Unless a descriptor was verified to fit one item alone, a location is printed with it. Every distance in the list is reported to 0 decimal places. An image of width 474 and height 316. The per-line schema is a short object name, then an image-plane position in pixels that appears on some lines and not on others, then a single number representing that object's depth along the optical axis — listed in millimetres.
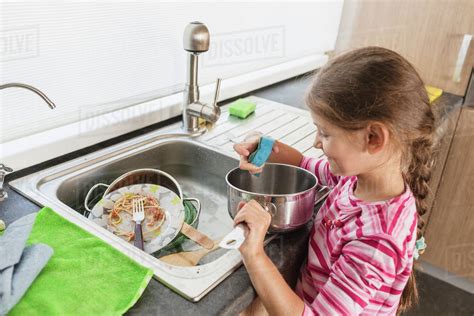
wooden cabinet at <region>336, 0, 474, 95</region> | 1777
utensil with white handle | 721
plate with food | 968
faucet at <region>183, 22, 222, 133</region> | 1153
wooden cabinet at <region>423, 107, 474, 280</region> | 1731
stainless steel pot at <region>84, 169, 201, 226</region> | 1076
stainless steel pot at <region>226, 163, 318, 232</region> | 840
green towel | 629
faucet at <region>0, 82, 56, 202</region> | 904
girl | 718
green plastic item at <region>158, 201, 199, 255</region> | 969
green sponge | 1464
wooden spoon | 889
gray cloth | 620
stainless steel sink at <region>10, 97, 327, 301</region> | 785
